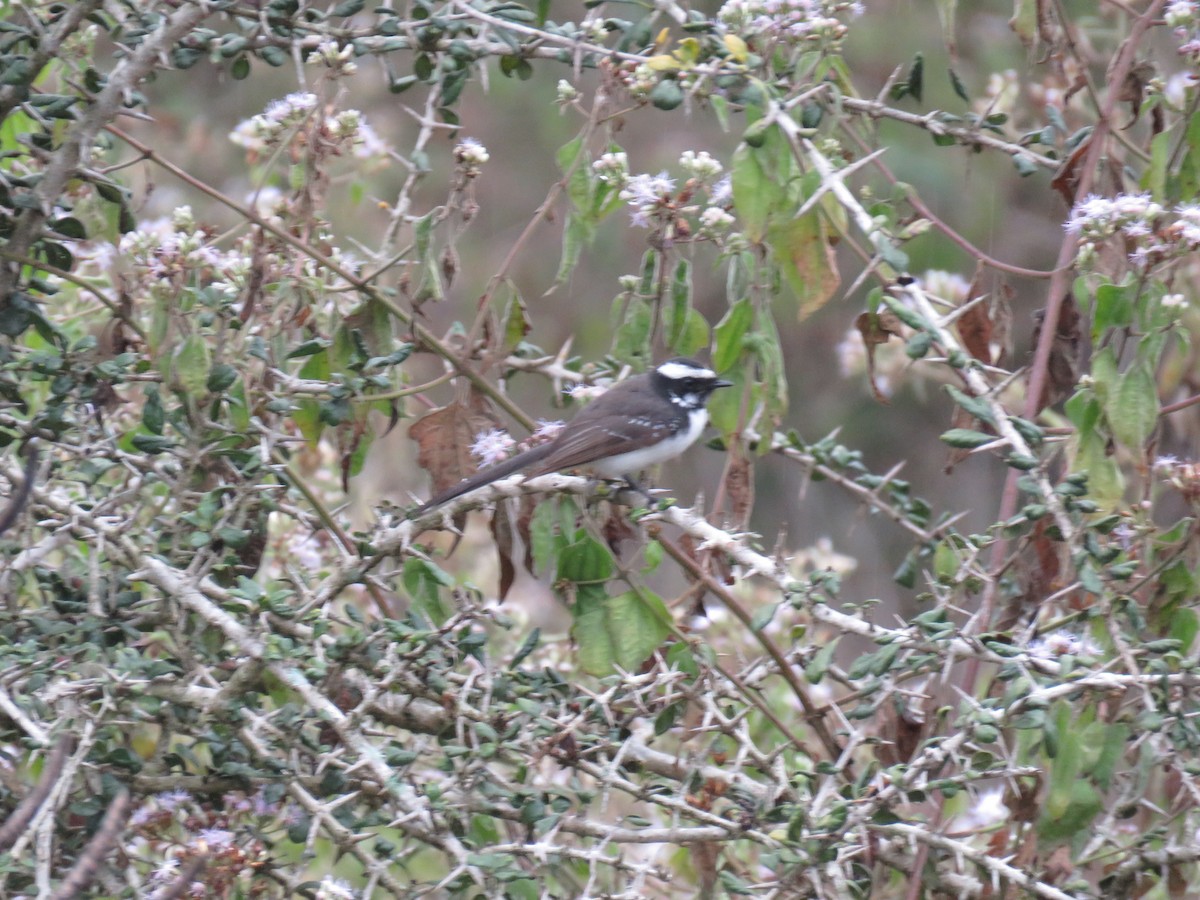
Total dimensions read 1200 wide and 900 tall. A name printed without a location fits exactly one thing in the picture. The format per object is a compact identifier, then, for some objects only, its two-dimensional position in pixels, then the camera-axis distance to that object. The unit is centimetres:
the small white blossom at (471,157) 744
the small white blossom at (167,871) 631
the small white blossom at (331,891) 577
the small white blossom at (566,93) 753
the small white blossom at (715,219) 725
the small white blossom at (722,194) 743
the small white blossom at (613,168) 743
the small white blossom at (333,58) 733
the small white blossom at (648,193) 734
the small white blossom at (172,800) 680
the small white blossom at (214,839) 634
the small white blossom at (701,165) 733
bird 948
